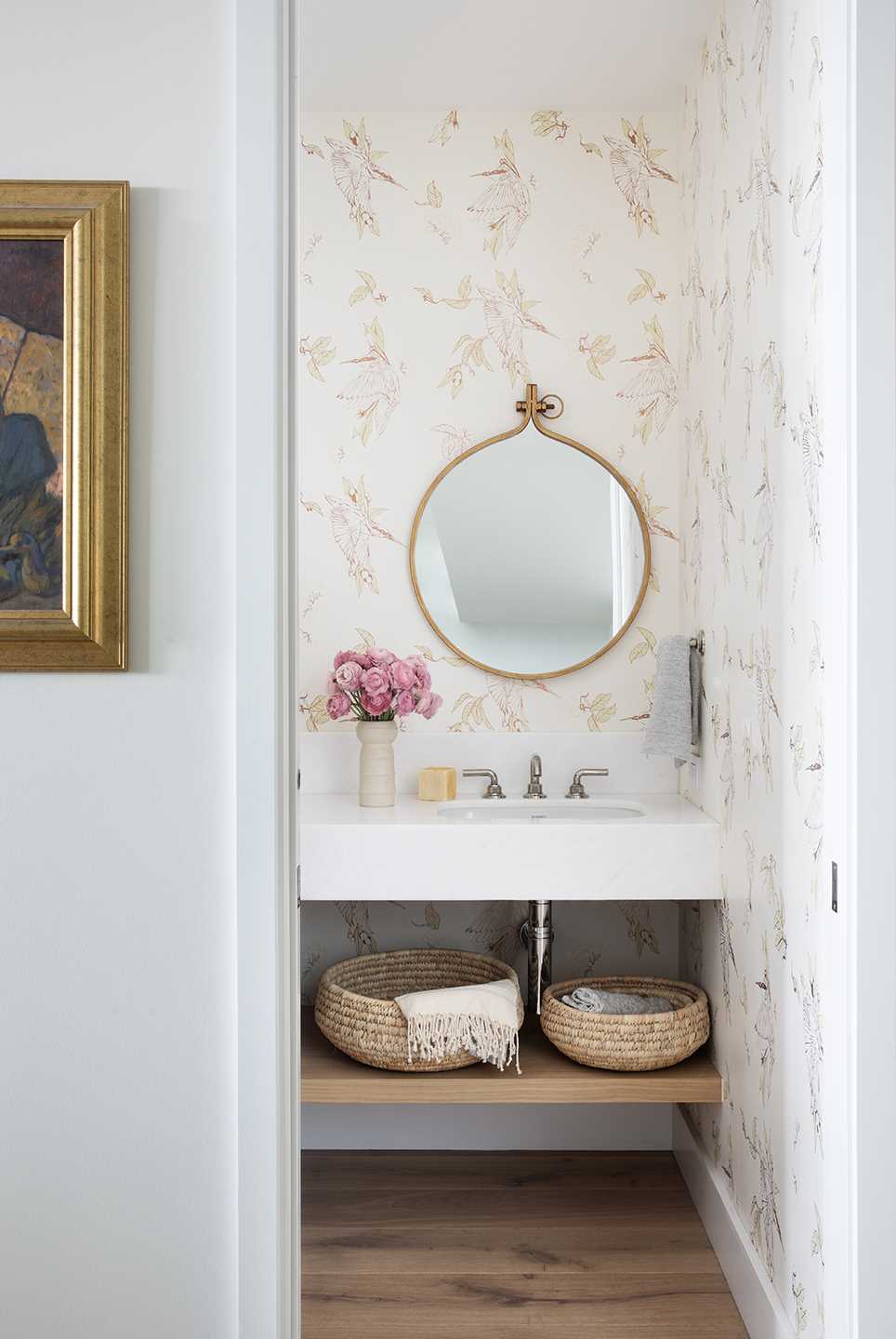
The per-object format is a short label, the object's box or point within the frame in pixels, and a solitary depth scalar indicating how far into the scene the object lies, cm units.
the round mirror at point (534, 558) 293
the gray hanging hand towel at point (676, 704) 262
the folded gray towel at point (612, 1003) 252
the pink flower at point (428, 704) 271
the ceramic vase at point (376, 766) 266
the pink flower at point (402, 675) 267
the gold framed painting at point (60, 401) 140
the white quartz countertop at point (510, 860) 240
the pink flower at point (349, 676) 266
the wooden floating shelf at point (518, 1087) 237
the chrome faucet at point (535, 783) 284
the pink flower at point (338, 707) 266
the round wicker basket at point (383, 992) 238
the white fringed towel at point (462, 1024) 236
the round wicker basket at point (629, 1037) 237
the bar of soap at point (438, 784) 275
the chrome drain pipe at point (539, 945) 261
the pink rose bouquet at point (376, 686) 265
